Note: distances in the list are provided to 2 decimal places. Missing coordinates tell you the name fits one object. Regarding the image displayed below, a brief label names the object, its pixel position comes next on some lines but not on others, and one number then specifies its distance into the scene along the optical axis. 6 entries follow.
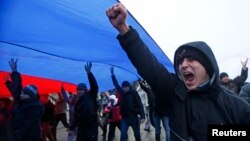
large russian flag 2.35
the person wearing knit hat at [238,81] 4.42
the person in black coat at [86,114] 3.89
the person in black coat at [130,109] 4.74
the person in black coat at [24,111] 3.28
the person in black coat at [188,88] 1.11
